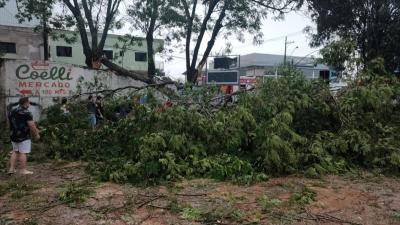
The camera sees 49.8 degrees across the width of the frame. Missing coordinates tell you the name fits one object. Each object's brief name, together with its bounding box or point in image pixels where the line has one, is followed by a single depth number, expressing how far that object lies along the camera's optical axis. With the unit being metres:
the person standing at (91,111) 11.94
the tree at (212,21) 18.11
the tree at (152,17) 16.61
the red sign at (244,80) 28.47
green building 33.50
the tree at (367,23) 18.41
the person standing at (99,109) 12.08
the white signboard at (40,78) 14.26
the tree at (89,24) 16.28
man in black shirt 7.67
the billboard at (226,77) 22.58
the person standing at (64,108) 12.36
